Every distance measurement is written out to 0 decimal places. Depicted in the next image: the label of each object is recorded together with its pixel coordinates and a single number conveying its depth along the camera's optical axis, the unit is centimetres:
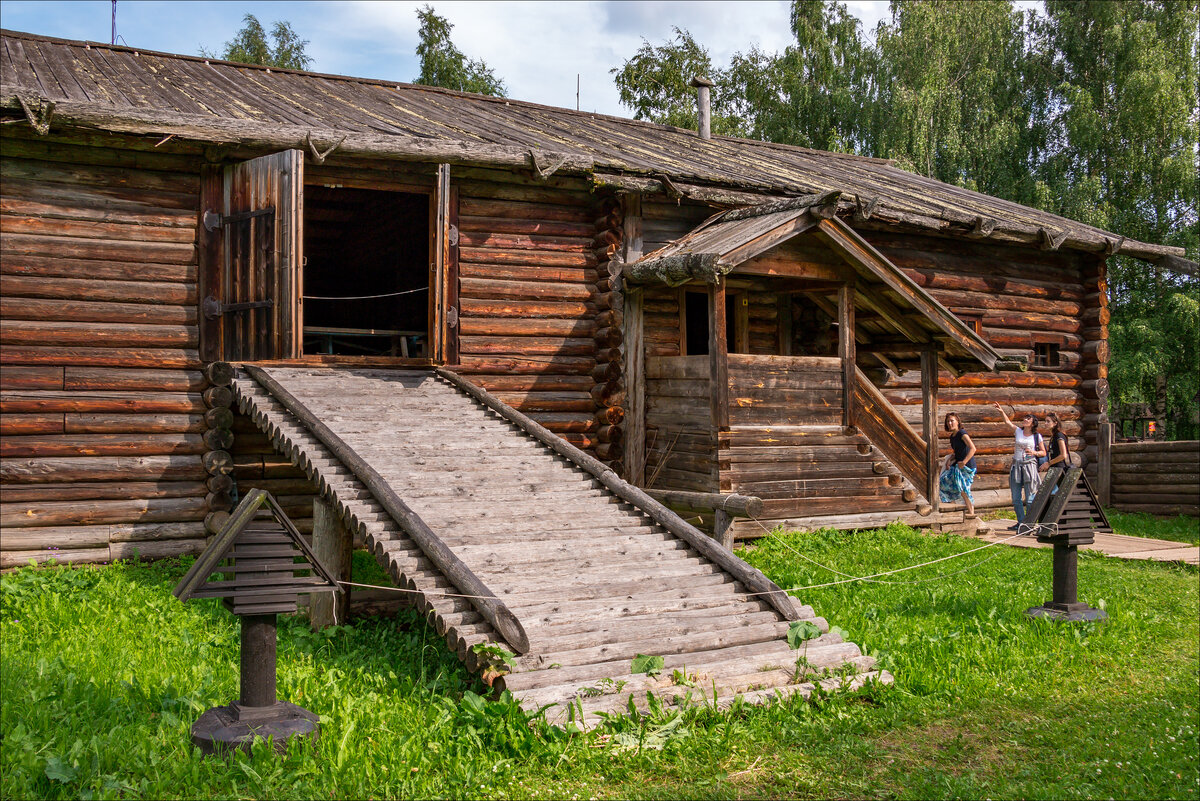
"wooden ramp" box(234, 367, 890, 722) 573
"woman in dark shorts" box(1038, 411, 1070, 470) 1303
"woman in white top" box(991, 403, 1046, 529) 1281
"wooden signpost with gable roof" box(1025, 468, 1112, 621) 786
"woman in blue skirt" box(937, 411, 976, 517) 1299
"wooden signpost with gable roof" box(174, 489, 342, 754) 489
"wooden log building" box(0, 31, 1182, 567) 926
